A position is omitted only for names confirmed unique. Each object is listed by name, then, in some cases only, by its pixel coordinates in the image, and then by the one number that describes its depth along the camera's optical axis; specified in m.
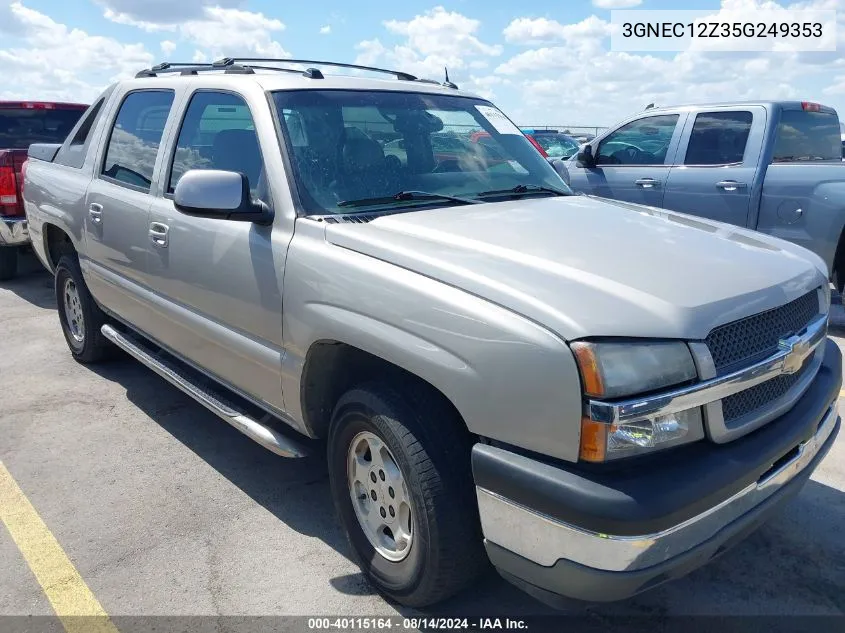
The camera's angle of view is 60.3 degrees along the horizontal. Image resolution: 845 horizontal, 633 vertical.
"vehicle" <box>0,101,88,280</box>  8.21
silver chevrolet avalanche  2.01
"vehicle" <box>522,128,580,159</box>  15.26
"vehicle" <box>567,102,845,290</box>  6.13
